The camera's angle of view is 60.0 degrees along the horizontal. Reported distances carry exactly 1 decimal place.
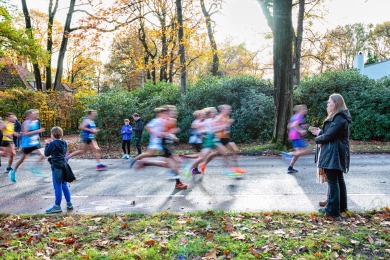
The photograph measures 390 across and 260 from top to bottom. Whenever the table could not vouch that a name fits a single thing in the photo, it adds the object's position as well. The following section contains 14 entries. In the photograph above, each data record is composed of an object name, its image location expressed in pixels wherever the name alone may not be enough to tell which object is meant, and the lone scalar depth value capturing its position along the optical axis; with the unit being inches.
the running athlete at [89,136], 449.2
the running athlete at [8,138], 424.5
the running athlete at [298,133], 387.9
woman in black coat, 218.5
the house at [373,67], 1469.0
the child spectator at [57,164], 274.2
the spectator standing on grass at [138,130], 595.1
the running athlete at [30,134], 409.4
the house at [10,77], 1605.6
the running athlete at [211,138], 354.9
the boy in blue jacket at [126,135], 580.7
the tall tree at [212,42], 1011.3
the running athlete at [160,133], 323.9
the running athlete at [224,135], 365.1
